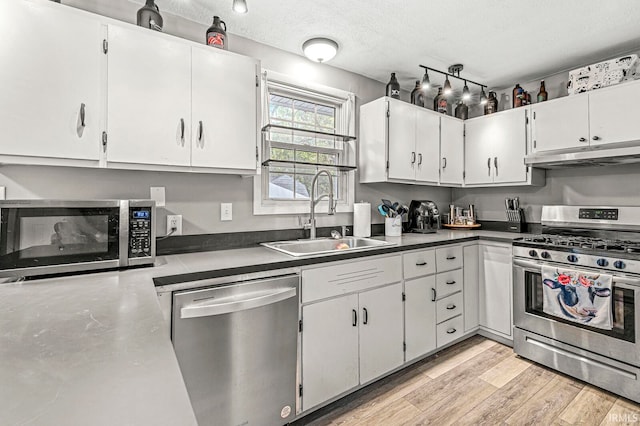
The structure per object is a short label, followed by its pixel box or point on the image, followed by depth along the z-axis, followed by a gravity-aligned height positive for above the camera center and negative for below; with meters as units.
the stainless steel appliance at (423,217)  3.06 -0.01
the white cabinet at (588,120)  2.32 +0.77
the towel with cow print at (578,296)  2.06 -0.55
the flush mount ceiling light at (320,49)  2.29 +1.24
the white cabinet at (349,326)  1.81 -0.69
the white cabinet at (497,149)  2.95 +0.67
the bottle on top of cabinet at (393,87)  2.85 +1.17
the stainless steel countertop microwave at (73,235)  1.31 -0.08
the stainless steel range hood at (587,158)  2.24 +0.44
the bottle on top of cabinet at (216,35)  1.91 +1.10
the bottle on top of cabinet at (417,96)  3.07 +1.18
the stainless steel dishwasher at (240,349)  1.43 -0.64
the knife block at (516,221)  3.13 -0.05
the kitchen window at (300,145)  2.42 +0.60
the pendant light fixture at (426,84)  2.62 +1.10
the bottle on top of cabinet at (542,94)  2.92 +1.13
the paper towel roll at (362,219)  2.70 -0.02
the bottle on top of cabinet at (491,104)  3.26 +1.16
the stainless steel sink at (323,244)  2.29 -0.21
